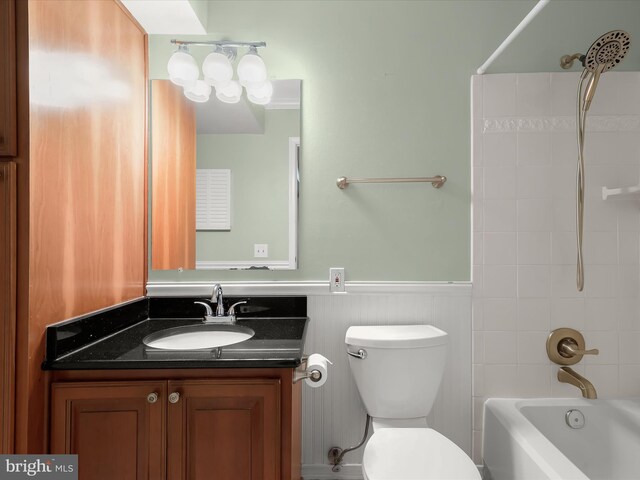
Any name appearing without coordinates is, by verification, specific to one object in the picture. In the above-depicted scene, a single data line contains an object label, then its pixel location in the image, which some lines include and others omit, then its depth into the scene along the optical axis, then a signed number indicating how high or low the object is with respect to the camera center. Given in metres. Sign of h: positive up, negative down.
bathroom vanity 1.15 -0.51
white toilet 1.55 -0.53
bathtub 1.54 -0.79
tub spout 1.66 -0.60
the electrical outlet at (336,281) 1.81 -0.18
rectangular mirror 1.79 +0.27
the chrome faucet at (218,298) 1.70 -0.25
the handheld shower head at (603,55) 1.52 +0.75
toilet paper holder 1.25 -0.43
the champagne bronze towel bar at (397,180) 1.77 +0.28
